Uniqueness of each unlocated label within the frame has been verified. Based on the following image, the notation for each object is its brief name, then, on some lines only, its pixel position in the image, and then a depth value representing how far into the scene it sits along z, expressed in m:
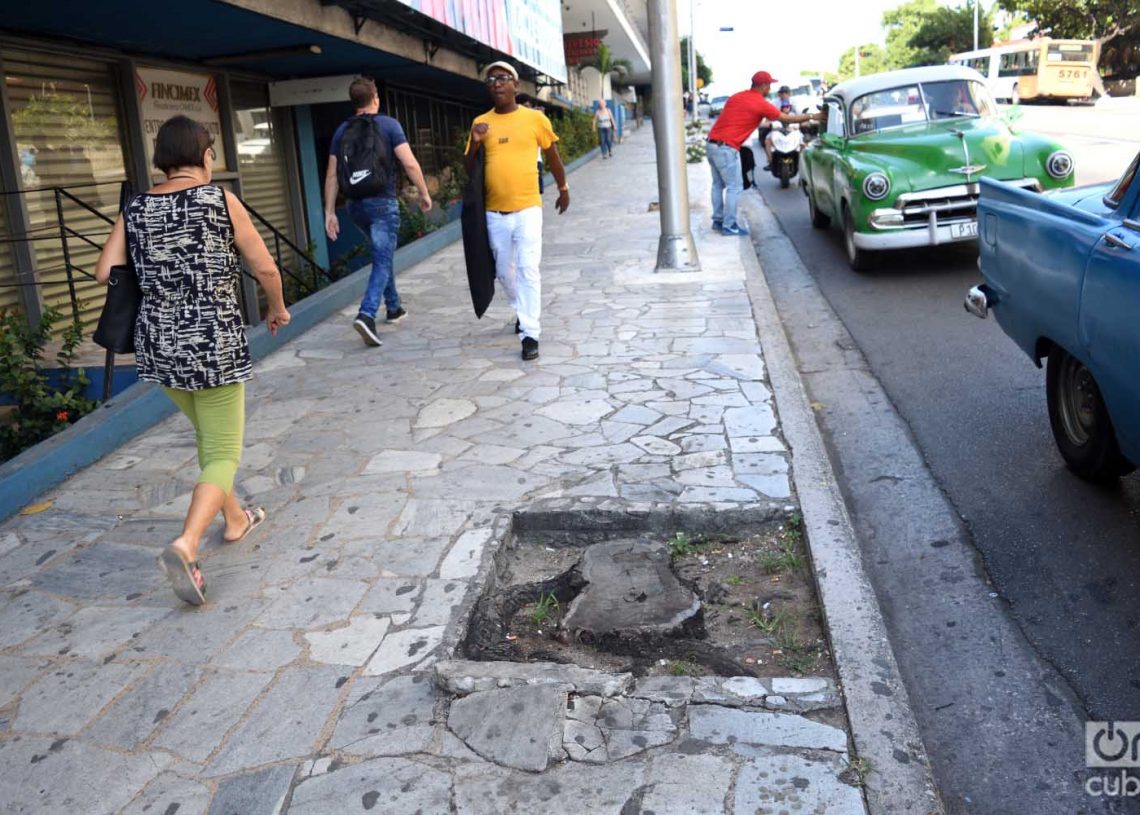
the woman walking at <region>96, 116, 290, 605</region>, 4.03
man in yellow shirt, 7.00
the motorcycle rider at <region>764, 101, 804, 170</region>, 19.68
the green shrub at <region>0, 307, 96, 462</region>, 6.08
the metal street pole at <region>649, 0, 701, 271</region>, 10.23
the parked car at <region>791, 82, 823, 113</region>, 33.27
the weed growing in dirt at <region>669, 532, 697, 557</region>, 4.41
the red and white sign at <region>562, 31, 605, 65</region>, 35.59
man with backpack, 7.81
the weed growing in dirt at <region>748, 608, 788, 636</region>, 3.75
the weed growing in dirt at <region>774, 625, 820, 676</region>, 3.49
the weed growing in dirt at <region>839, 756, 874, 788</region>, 2.82
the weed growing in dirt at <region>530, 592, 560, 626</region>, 3.93
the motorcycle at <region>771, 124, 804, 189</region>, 17.95
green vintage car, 9.27
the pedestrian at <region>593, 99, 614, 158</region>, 31.25
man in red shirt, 11.71
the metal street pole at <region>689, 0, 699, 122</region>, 45.06
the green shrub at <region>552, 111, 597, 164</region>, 28.06
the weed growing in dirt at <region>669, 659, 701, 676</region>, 3.49
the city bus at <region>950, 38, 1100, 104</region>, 42.84
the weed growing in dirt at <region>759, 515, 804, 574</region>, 4.20
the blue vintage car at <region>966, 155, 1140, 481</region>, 3.82
